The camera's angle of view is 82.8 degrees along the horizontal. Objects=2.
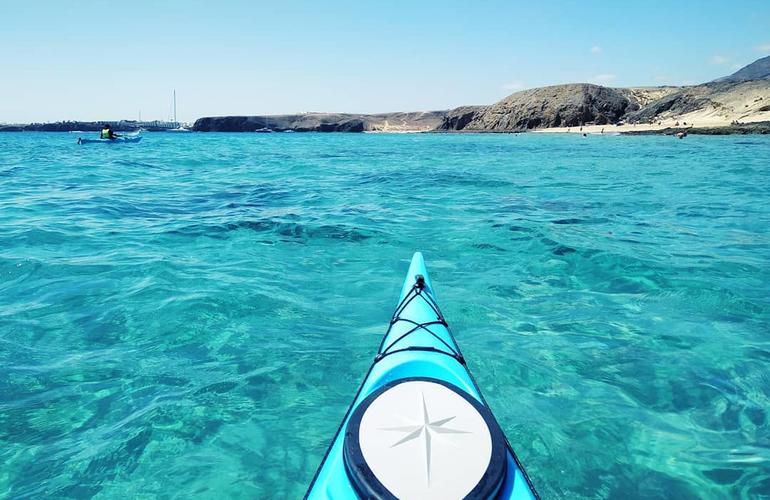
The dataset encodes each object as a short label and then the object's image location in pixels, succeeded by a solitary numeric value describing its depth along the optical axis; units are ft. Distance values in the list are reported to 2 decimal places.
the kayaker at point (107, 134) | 151.84
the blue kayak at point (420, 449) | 6.62
